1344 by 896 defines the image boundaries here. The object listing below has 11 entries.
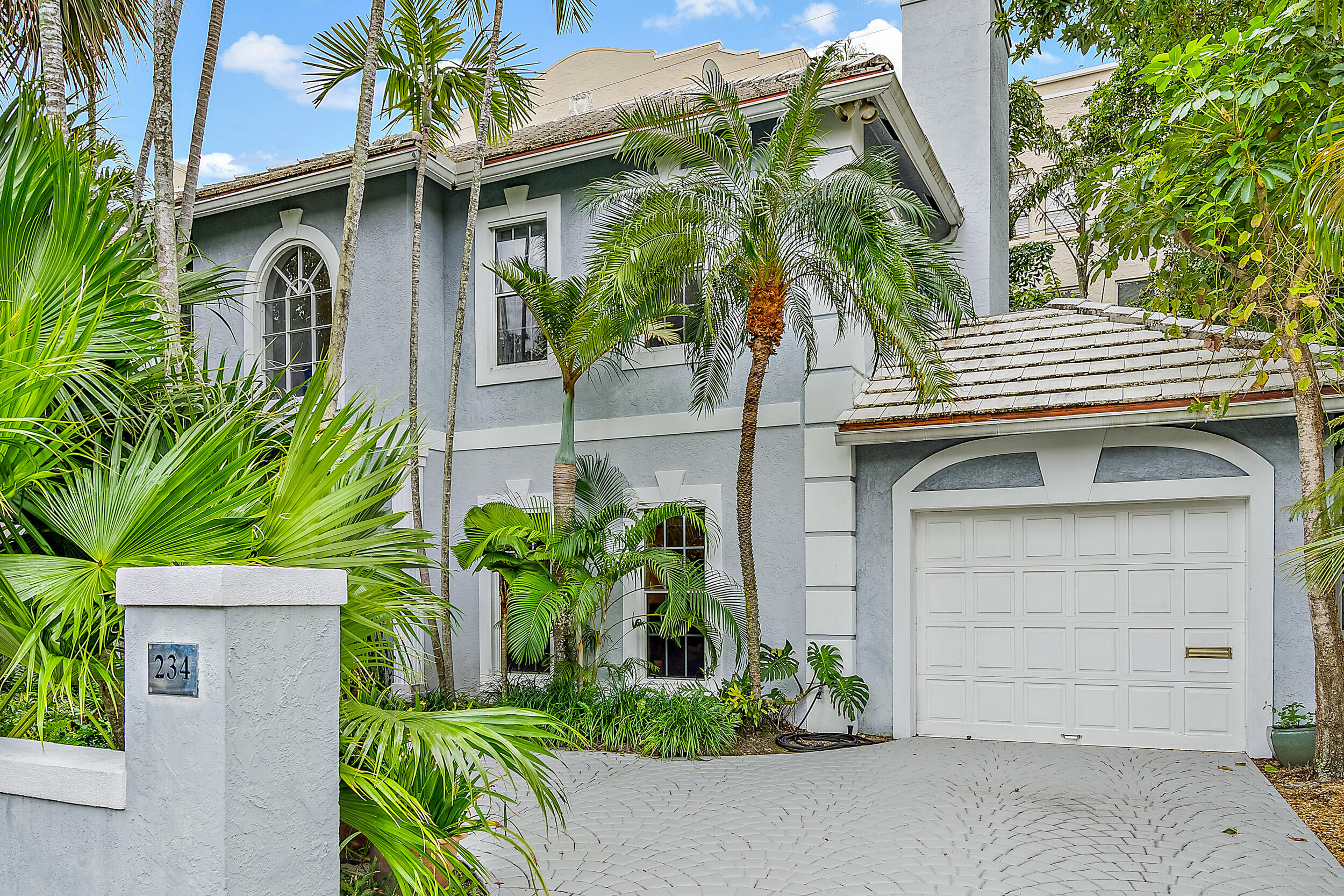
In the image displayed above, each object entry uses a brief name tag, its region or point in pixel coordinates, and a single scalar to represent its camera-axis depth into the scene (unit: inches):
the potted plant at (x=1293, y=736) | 300.5
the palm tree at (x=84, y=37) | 296.5
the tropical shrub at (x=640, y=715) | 335.0
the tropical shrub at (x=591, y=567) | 361.7
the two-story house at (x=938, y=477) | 334.3
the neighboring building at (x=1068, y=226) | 978.7
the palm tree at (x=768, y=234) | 321.1
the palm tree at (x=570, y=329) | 358.3
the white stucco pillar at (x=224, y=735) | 117.0
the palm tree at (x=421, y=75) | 371.9
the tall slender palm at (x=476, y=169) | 387.9
